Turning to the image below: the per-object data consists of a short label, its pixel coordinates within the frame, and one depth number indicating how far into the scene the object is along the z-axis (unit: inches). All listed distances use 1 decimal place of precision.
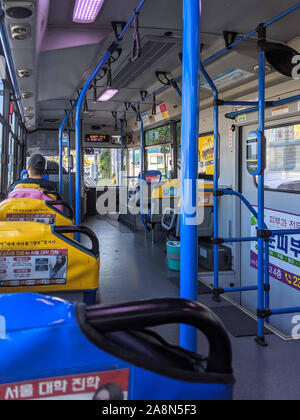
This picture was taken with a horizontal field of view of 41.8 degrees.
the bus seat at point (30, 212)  101.4
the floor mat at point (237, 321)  111.0
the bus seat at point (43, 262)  66.0
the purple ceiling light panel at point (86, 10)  129.5
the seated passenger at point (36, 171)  160.7
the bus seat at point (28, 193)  130.7
